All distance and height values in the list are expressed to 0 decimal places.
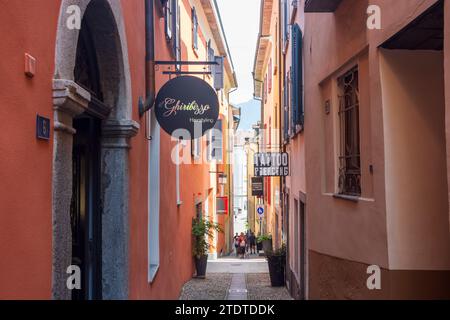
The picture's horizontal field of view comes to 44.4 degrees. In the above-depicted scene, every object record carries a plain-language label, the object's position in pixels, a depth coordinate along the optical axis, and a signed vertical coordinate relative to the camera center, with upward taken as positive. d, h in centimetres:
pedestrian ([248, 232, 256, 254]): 2974 -336
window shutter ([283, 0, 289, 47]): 1319 +398
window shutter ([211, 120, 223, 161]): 2157 +158
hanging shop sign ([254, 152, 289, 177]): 1334 +41
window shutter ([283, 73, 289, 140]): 1310 +181
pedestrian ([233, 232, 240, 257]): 2529 -301
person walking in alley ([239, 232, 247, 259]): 2448 -289
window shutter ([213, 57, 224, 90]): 1699 +325
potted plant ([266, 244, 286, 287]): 1311 -205
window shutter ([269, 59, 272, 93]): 2195 +419
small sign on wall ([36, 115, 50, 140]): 325 +34
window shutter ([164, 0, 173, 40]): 951 +294
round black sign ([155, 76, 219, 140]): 680 +94
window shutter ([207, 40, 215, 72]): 2038 +493
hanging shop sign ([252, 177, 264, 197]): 2503 -23
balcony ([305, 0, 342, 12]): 645 +209
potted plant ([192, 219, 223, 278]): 1449 -175
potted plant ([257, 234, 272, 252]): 1620 -184
